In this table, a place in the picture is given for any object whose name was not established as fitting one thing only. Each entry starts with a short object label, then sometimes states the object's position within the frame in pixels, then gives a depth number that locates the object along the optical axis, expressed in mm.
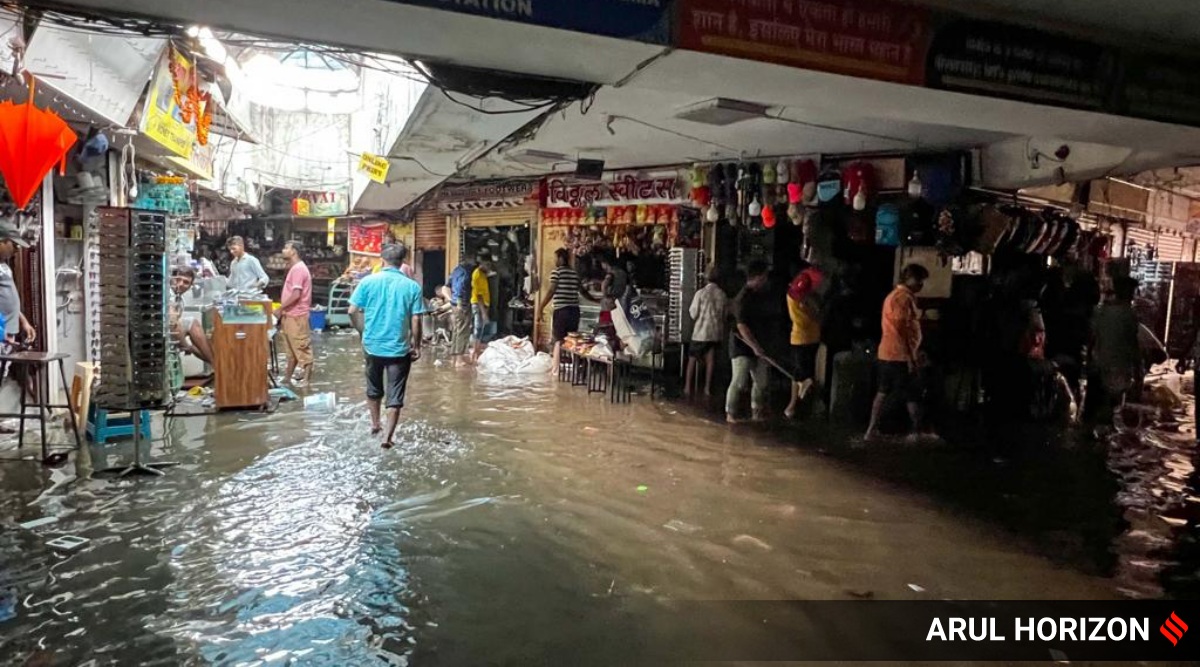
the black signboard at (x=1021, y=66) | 4695
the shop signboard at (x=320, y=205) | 20141
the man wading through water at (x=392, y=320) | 6758
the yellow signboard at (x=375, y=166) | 9500
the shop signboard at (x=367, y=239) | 20781
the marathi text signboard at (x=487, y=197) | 14016
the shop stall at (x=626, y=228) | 11203
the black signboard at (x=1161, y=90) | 5199
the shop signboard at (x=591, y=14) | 3736
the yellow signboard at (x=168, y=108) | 7500
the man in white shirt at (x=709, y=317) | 9188
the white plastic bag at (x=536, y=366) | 12062
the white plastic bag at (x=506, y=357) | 12161
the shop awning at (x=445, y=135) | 6461
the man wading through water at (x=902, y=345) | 7586
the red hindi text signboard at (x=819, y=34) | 4164
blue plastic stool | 6867
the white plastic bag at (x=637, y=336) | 9711
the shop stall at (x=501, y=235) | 14258
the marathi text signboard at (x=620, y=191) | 11266
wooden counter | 8047
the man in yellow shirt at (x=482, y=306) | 13273
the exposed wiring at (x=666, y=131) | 7949
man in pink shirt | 9578
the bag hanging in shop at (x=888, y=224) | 8883
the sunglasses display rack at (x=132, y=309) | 5598
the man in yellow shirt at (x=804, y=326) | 8875
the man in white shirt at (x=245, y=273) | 9891
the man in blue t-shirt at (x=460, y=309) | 13852
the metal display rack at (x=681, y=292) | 10273
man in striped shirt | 11344
